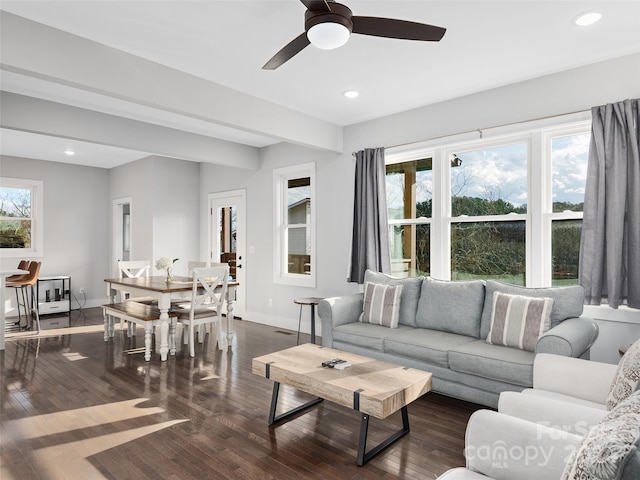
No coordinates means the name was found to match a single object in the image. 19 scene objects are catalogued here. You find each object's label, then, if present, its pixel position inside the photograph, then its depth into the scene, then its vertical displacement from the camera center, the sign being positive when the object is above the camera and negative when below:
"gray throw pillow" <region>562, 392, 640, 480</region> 0.91 -0.51
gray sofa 2.90 -0.85
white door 6.78 +0.09
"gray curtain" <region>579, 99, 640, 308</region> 3.18 +0.24
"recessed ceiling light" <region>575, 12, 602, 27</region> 2.76 +1.53
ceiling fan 2.10 +1.17
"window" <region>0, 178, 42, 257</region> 7.09 +0.40
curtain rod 3.56 +1.11
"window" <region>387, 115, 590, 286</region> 3.70 +0.36
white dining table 4.36 -0.59
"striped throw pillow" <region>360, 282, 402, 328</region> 3.99 -0.66
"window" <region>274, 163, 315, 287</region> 5.79 +0.22
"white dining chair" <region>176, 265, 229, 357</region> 4.56 -0.68
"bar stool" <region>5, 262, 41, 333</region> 5.52 -0.57
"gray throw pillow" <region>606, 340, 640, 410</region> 1.60 -0.57
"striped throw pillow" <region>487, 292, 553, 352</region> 3.09 -0.64
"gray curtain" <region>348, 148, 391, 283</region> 4.77 +0.27
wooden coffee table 2.30 -0.88
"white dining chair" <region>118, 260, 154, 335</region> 5.43 -0.50
